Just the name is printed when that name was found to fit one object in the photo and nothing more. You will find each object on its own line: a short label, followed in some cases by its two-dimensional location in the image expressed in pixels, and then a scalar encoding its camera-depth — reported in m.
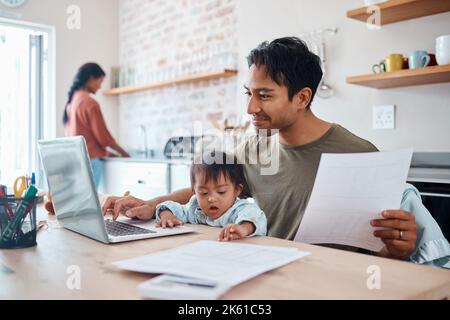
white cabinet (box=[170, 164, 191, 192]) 3.32
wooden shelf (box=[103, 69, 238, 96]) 3.68
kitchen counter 3.36
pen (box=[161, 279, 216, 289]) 0.69
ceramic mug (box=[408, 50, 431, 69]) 2.33
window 4.55
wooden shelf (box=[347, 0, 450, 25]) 2.37
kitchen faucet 4.76
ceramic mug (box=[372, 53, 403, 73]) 2.47
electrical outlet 2.68
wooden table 0.68
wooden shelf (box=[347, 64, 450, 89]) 2.26
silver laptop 1.00
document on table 0.70
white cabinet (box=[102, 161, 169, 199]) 3.58
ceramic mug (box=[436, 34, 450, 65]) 2.22
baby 1.22
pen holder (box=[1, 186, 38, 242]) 1.02
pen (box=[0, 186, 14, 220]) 1.04
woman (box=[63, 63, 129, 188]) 4.08
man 1.53
